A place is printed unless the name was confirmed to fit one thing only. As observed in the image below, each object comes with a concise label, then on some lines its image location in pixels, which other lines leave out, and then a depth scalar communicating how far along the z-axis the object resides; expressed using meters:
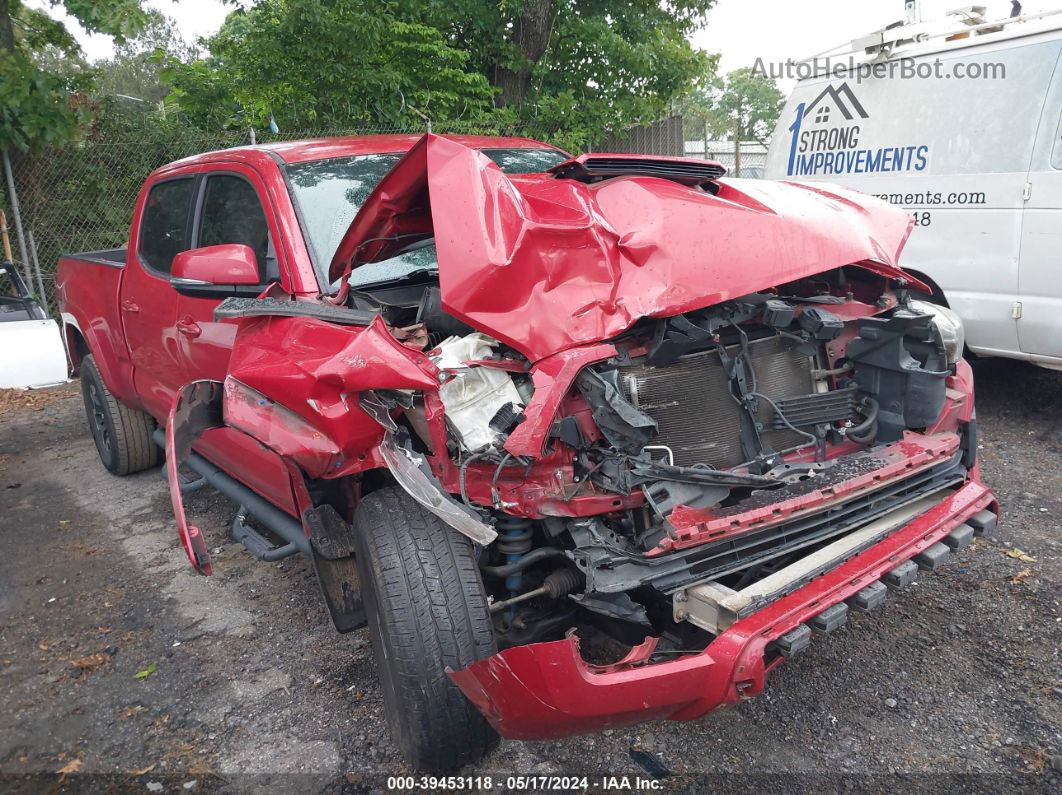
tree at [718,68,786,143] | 51.28
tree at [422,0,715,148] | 9.66
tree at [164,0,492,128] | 8.41
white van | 4.55
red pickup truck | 2.12
